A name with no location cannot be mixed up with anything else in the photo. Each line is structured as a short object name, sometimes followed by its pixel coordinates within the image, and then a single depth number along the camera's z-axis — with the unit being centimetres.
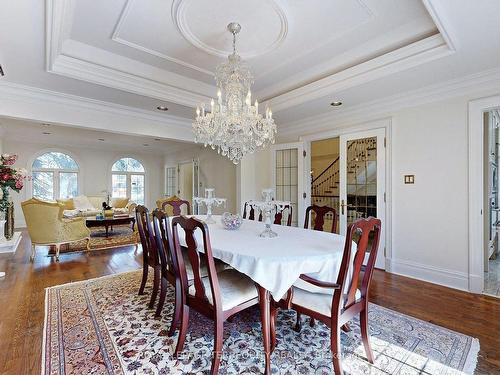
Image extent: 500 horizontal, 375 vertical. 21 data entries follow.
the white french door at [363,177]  371
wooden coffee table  535
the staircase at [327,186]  771
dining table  158
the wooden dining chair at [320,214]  278
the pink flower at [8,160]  356
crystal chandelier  269
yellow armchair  399
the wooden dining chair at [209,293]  156
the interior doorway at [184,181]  855
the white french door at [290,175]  479
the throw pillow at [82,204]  707
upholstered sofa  655
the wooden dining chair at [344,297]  148
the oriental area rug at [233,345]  166
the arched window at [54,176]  769
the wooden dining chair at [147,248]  237
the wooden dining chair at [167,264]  188
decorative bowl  257
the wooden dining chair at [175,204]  375
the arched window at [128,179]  918
